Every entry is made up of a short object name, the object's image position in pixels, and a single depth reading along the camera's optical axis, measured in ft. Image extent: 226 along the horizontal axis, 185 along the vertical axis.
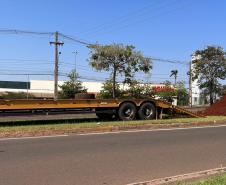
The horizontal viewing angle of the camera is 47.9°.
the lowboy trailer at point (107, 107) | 37.11
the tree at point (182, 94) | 193.61
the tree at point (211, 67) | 98.58
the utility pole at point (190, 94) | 138.74
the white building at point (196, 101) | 207.35
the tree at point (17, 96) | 122.13
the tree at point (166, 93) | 170.60
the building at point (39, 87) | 185.70
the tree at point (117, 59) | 85.35
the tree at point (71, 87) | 126.11
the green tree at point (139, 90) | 124.88
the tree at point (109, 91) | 119.29
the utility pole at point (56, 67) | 89.87
